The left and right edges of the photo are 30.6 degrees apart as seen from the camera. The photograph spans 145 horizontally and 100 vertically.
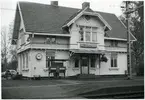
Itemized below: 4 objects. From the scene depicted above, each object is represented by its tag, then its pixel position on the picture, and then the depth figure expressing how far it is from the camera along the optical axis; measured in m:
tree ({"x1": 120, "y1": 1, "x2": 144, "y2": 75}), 43.03
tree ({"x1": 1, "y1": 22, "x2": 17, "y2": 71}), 52.11
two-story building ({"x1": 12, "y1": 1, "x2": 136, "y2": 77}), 28.16
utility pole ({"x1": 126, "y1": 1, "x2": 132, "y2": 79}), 24.67
